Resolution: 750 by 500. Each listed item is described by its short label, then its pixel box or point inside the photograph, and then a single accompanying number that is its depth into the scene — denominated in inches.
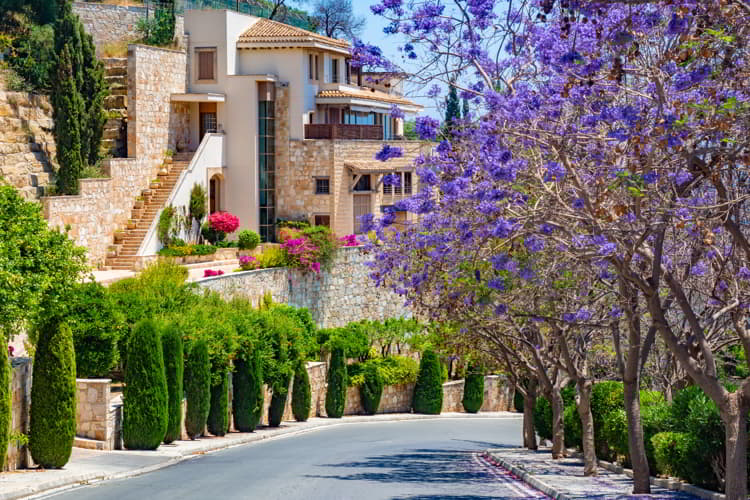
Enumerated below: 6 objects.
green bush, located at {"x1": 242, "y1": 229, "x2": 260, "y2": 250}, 2134.6
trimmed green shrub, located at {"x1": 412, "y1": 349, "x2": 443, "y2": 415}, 1984.5
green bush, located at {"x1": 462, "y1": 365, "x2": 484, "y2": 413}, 2092.8
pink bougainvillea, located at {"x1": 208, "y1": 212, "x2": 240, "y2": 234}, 2139.5
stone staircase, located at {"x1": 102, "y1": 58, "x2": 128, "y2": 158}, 2094.0
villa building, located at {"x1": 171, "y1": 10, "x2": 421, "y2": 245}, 2292.1
